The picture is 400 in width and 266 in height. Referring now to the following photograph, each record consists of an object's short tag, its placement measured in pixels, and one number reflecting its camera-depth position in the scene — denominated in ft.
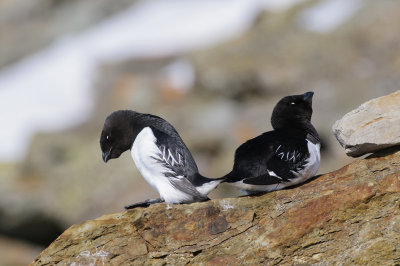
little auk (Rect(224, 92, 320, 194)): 48.76
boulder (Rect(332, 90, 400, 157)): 48.16
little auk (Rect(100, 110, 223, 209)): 50.24
